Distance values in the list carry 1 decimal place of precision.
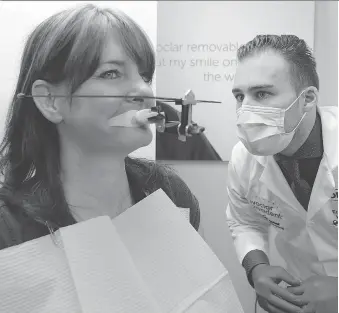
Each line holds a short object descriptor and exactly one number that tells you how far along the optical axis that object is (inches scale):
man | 30.3
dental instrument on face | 25.2
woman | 26.6
